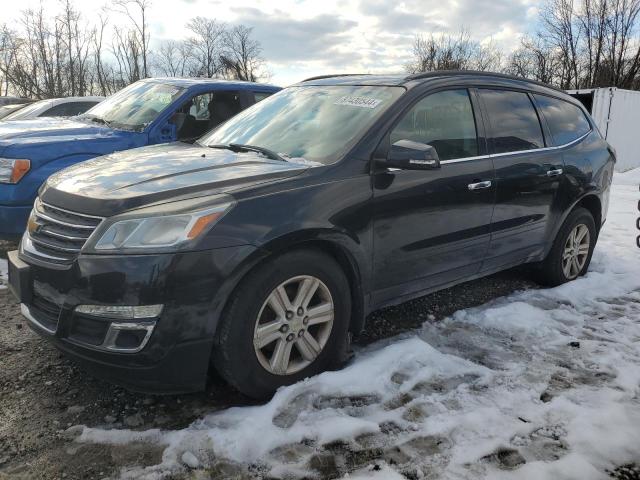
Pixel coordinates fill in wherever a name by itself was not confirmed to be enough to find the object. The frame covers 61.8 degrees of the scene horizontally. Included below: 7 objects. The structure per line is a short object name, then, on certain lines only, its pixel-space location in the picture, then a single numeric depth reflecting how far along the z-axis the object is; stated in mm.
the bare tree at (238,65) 52750
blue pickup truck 4609
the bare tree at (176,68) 48547
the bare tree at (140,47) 40772
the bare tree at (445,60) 41156
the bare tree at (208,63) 51569
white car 9547
